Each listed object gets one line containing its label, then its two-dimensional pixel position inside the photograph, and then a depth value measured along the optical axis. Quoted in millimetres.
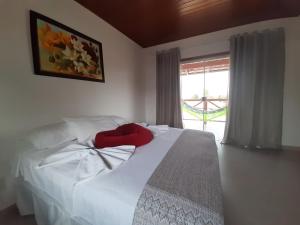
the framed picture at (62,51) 1633
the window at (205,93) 3383
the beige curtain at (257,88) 2676
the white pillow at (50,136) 1334
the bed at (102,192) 700
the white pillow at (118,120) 2107
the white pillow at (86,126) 1543
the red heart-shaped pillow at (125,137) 1368
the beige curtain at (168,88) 3514
